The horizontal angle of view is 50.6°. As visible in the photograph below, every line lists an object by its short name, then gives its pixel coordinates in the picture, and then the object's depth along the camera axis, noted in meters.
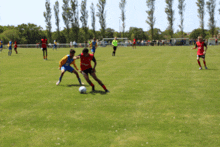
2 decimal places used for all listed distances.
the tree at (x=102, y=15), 80.88
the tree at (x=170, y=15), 77.81
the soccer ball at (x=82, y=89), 9.37
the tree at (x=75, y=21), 79.31
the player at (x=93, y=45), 25.40
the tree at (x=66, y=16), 79.68
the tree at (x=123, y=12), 81.55
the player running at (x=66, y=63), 10.84
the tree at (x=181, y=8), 77.75
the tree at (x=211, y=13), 77.00
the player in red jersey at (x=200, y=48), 15.77
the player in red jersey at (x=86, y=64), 9.07
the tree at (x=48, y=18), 81.81
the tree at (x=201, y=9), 76.75
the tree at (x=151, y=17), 78.00
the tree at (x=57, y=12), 82.50
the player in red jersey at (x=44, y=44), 24.16
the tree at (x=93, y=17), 82.82
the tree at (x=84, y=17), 81.25
